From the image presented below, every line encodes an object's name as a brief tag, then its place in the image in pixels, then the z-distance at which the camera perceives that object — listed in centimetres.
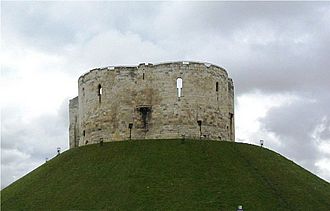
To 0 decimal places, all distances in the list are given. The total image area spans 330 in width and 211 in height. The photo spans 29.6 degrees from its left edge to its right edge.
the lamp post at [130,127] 5300
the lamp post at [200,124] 5259
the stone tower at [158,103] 5256
